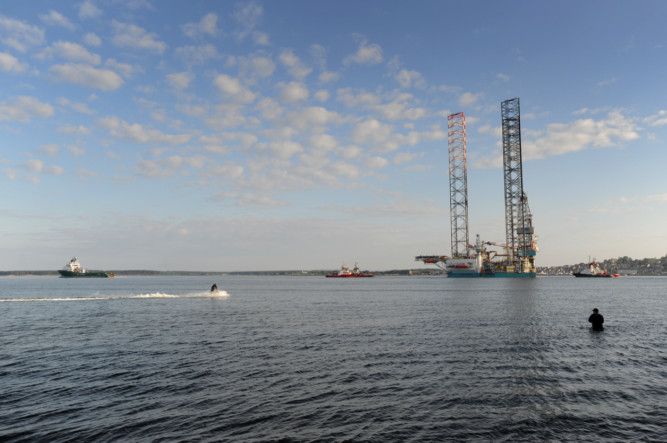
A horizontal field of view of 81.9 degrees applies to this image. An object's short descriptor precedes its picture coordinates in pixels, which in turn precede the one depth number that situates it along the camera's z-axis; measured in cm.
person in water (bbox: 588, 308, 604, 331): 3519
